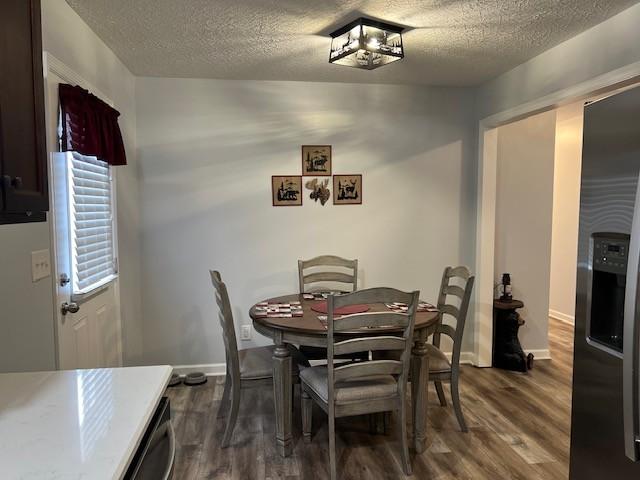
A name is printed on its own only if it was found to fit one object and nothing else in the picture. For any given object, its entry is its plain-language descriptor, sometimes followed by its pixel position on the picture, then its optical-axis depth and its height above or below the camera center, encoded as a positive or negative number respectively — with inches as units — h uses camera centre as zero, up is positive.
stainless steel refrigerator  55.3 -10.7
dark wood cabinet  45.1 +11.0
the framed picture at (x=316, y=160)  148.7 +19.3
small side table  152.9 -41.9
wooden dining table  96.5 -32.3
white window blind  92.8 -1.2
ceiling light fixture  100.1 +40.4
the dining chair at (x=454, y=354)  107.9 -34.4
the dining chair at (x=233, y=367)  102.0 -35.7
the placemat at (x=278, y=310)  107.4 -23.4
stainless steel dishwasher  41.0 -23.5
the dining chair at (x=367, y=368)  85.8 -30.2
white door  83.5 -11.0
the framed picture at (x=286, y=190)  148.0 +9.1
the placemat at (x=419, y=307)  111.9 -23.1
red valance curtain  87.2 +19.7
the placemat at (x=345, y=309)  110.9 -23.3
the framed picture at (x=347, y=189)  150.9 +9.7
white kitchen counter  36.2 -19.8
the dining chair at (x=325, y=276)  133.5 -18.8
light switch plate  75.0 -8.1
